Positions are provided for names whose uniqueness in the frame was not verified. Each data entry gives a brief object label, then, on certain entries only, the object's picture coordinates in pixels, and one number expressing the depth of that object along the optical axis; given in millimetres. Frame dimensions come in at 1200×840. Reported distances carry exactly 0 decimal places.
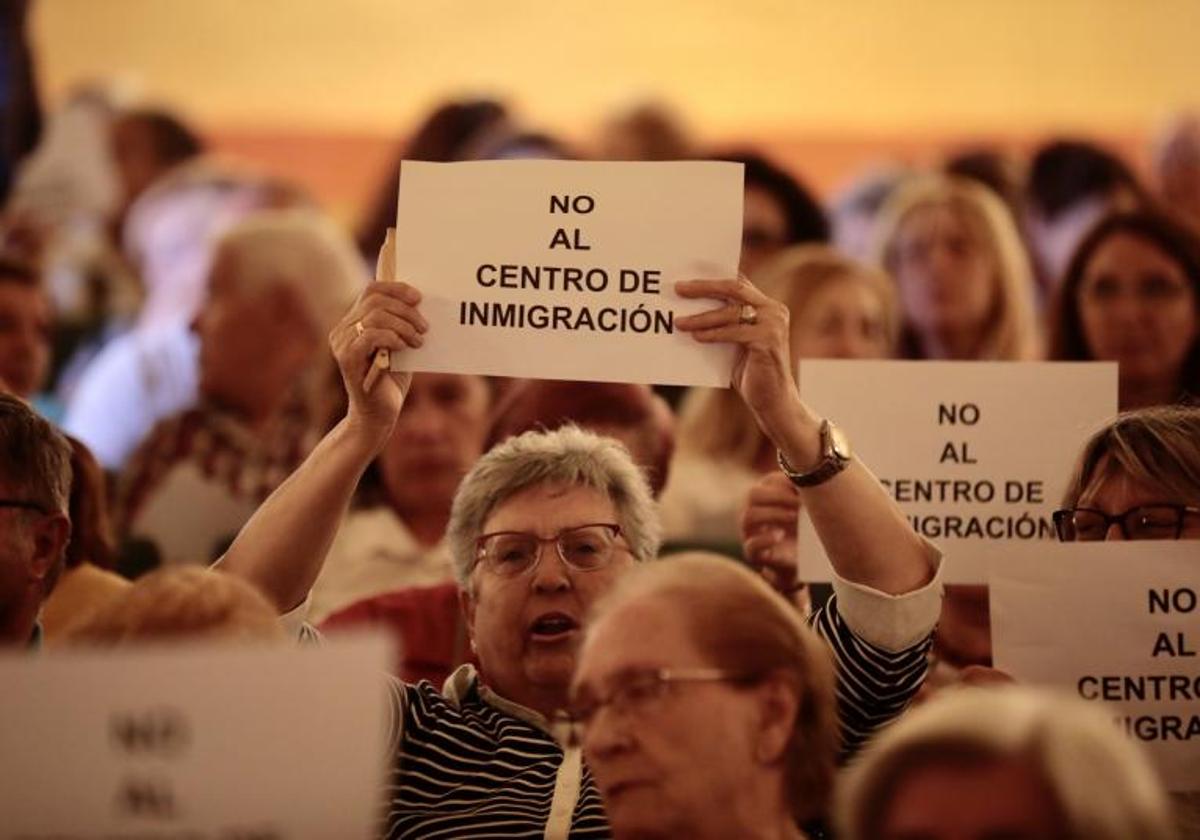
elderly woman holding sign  6543
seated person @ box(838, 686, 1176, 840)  4484
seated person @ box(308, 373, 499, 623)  9539
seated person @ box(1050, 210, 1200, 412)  10539
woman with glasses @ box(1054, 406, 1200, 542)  6832
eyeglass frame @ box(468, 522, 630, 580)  6988
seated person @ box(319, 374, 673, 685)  8117
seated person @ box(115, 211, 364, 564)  10672
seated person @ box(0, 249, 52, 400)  11008
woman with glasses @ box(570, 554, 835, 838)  5578
